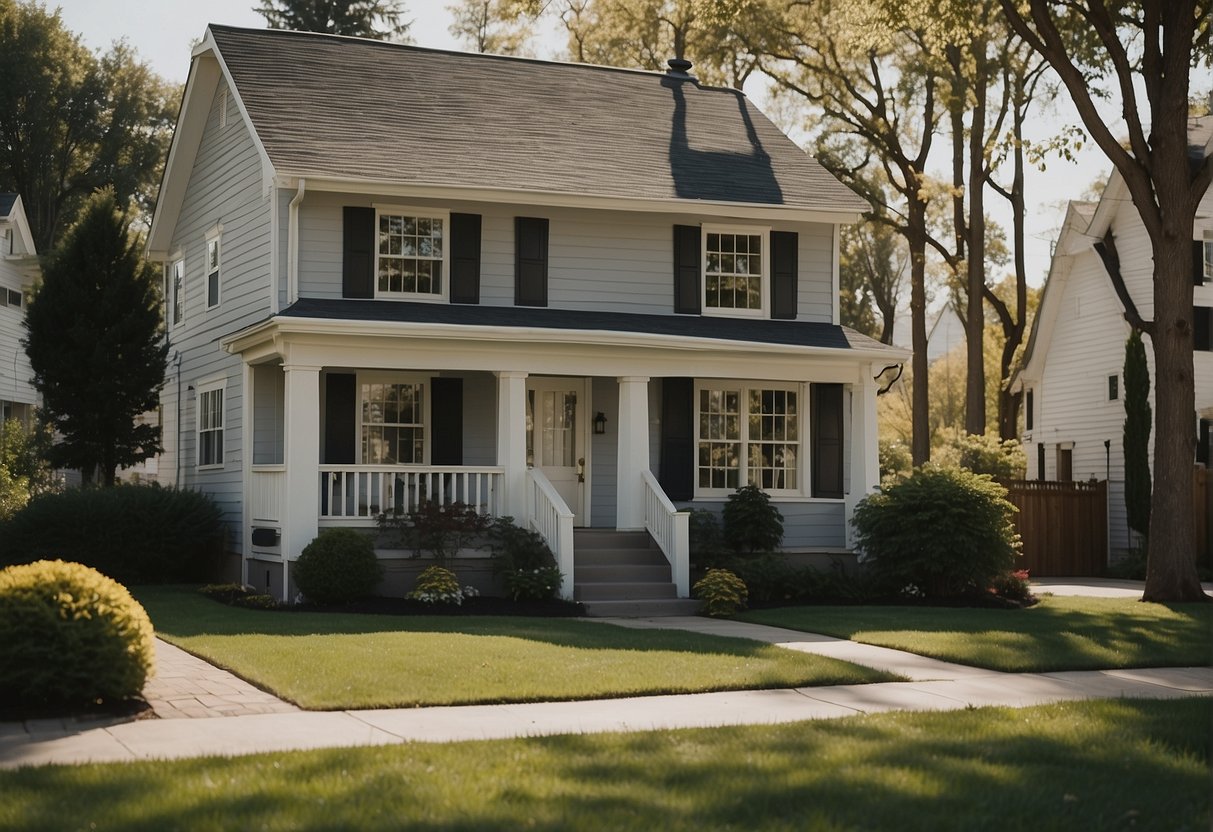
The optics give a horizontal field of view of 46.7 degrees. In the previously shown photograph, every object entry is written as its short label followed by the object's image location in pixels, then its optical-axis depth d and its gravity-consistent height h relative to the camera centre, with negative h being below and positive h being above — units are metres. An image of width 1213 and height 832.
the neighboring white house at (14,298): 36.22 +4.68
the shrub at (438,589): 17.03 -1.35
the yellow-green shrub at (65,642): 8.96 -1.07
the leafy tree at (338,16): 42.78 +14.25
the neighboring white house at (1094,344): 29.03 +3.15
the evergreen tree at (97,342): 23.78 +2.29
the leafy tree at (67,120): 42.78 +11.26
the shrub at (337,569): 16.98 -1.11
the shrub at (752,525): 19.89 -0.64
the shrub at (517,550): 17.86 -0.91
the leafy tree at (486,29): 39.06 +13.15
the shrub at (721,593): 17.19 -1.40
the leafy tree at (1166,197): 19.30 +3.97
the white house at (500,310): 18.67 +2.48
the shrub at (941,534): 18.73 -0.72
